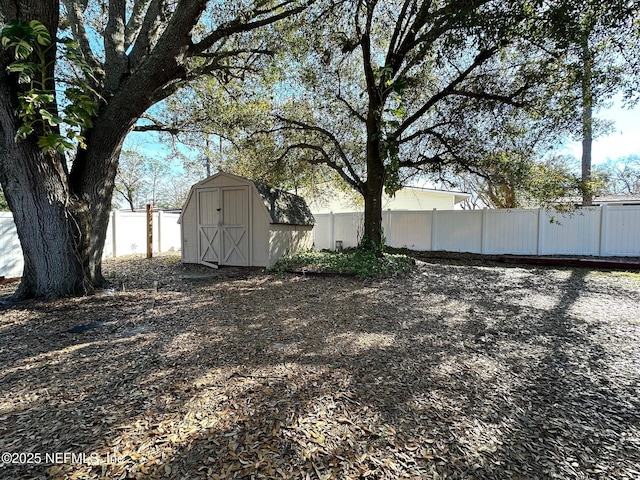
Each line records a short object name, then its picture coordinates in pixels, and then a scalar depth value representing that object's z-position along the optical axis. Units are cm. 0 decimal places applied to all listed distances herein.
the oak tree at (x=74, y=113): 365
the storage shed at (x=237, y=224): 777
